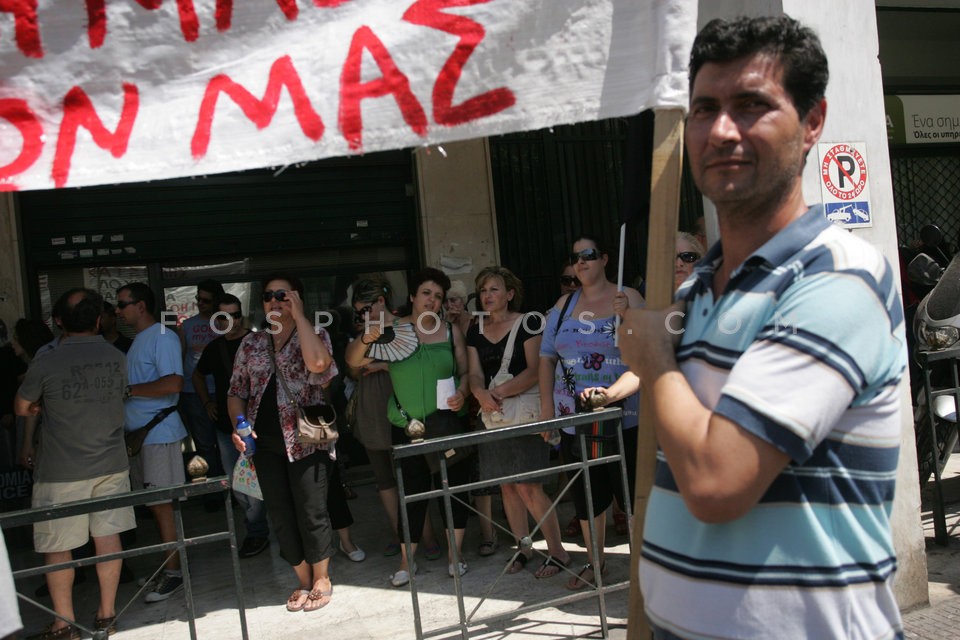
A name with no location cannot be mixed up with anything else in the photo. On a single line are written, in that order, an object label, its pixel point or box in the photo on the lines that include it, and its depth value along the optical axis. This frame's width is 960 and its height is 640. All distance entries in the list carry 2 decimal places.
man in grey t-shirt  4.68
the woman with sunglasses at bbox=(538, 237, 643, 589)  4.71
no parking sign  4.03
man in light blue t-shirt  5.39
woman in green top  5.24
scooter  4.99
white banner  2.44
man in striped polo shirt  1.29
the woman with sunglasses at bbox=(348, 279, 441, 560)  5.67
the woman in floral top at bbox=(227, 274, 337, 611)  4.82
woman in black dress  5.18
